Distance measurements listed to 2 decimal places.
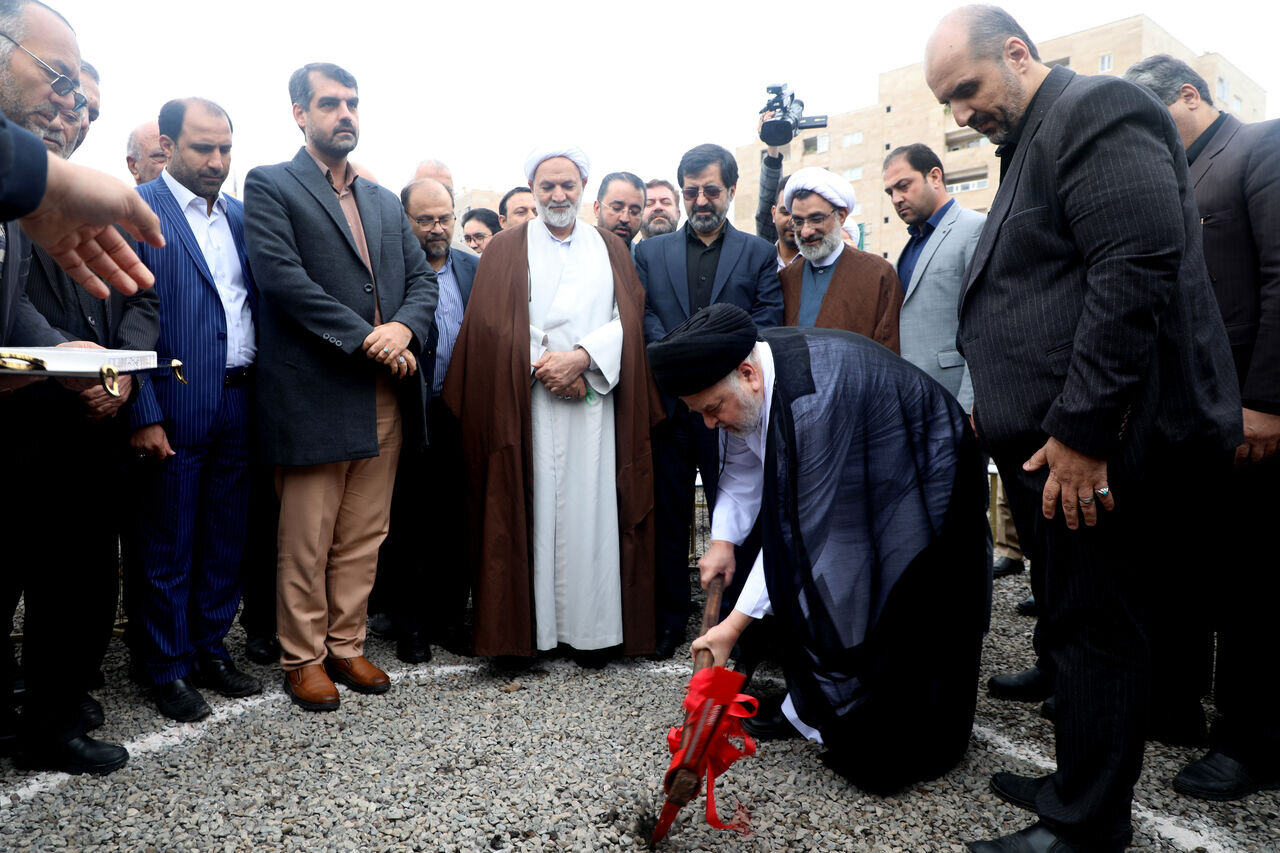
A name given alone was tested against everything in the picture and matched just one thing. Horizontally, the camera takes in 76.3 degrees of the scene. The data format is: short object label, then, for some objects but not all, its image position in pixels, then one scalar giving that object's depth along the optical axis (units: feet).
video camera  12.77
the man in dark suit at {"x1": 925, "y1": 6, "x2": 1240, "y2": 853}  5.14
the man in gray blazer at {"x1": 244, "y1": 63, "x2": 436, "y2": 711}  8.75
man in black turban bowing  6.57
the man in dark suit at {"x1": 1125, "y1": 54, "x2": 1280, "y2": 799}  6.77
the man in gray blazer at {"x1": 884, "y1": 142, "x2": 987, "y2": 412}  10.76
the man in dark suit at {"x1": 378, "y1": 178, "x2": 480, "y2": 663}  10.66
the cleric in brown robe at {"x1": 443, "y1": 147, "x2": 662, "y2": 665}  9.97
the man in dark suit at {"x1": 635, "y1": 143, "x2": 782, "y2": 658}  10.82
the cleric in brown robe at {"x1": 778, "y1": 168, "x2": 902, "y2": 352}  11.24
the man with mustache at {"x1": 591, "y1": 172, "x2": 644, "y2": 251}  13.69
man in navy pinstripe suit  8.41
